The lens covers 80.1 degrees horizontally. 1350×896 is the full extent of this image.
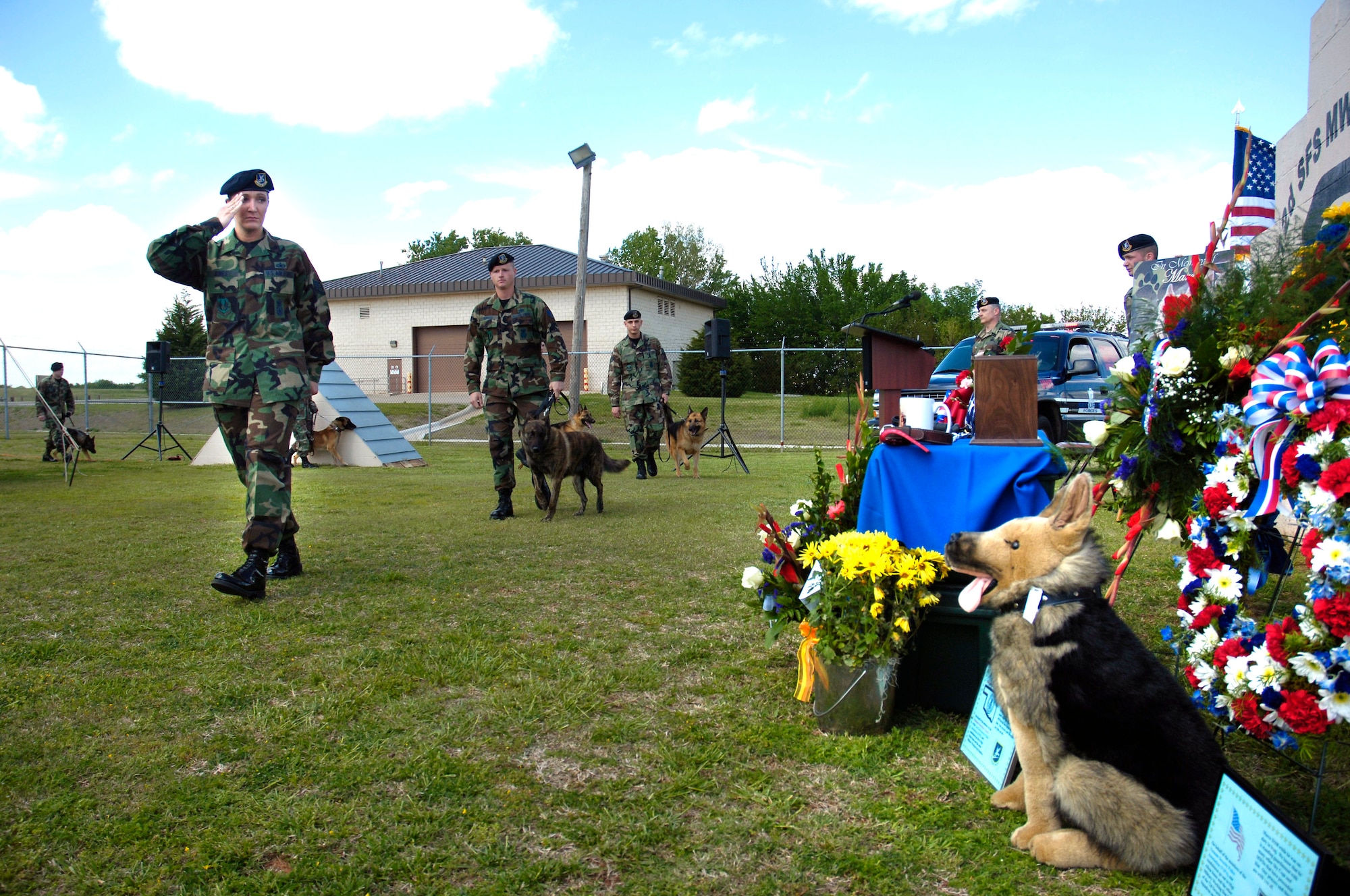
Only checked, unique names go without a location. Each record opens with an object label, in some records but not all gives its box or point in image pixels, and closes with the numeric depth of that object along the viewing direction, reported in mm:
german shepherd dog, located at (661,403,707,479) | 12211
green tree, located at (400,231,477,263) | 58750
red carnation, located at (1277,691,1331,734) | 1820
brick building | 29422
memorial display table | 2859
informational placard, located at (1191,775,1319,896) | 1575
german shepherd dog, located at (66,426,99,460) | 14034
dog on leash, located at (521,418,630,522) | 7680
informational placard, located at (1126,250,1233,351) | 3469
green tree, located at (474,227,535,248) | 58094
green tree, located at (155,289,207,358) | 35875
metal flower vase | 2885
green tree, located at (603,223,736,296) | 56344
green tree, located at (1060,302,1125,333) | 23638
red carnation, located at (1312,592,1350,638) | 1746
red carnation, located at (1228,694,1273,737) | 2027
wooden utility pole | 15688
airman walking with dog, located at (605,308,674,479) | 11961
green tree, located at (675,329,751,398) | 27078
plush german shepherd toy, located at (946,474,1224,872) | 2006
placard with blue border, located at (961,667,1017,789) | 2455
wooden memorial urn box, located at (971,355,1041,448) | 2975
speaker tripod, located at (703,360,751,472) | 13030
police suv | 11219
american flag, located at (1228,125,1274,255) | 5434
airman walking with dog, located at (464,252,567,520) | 7660
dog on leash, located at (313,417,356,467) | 13609
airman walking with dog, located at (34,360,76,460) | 15133
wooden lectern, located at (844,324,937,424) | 3516
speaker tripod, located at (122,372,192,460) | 15162
